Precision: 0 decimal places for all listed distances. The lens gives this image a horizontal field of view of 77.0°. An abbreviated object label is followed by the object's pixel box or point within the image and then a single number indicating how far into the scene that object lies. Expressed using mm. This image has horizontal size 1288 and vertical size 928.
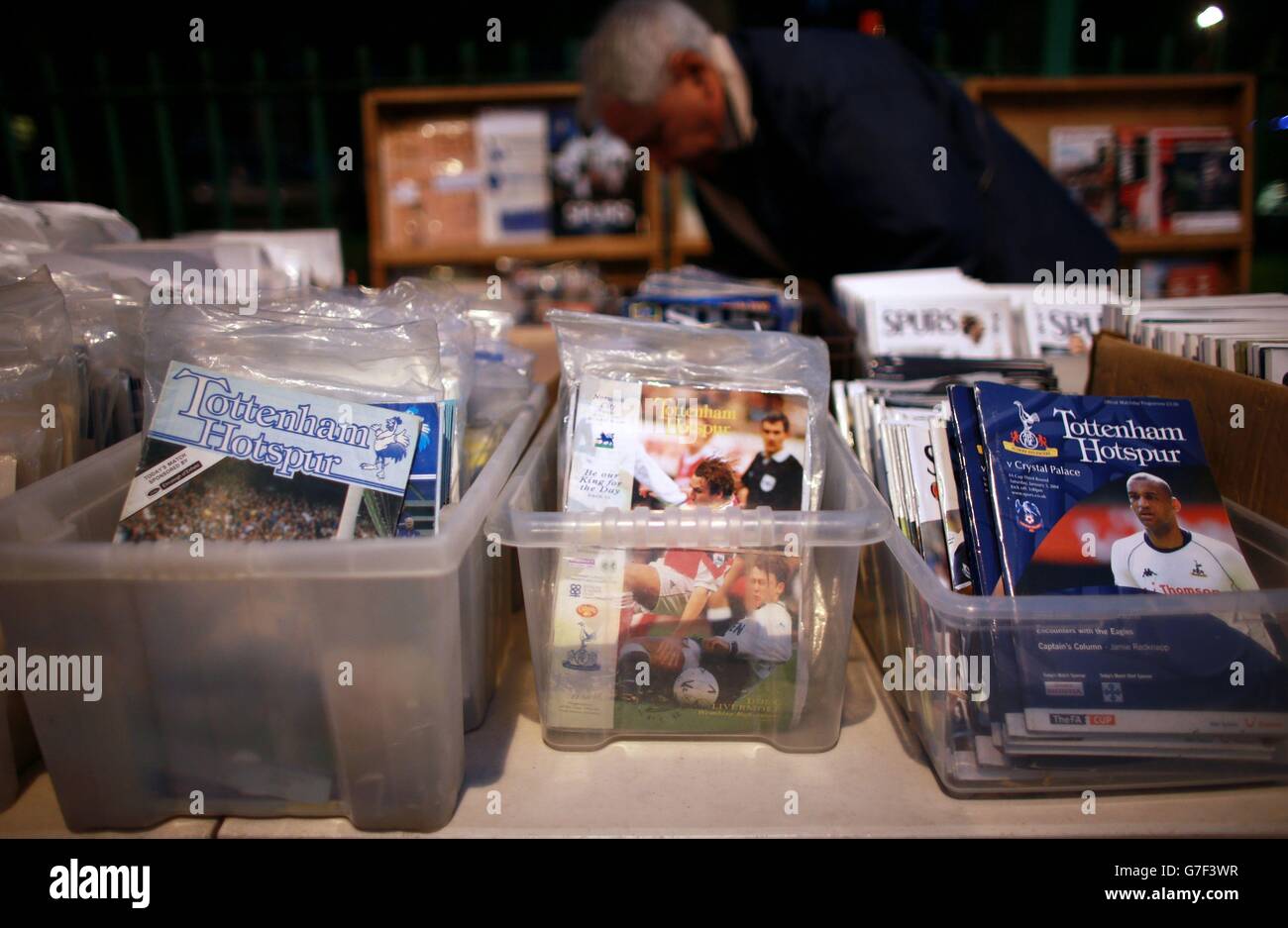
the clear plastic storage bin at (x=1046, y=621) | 685
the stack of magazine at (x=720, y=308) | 1199
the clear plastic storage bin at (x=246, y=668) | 616
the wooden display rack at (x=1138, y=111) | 3445
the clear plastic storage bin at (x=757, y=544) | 707
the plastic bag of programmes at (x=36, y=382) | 763
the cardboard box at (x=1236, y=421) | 810
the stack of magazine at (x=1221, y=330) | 854
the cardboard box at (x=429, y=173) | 3402
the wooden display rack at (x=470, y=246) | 3303
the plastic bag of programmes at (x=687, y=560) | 742
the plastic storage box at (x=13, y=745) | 713
